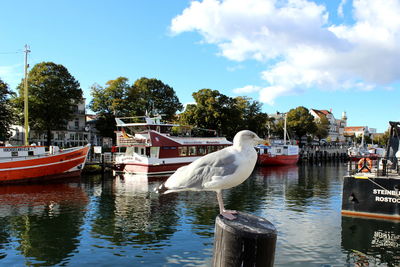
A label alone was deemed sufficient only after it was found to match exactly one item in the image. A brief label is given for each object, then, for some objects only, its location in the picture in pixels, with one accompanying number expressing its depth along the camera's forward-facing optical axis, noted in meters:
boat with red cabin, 35.62
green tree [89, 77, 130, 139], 53.66
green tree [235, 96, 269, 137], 62.62
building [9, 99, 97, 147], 56.34
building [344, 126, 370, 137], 138.05
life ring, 16.83
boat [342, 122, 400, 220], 14.92
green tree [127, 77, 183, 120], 60.66
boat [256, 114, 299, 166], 52.41
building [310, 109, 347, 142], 117.76
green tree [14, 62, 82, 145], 45.88
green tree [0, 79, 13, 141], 37.34
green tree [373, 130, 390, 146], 124.51
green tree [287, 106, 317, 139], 81.94
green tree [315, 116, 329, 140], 91.88
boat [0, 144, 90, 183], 28.33
